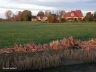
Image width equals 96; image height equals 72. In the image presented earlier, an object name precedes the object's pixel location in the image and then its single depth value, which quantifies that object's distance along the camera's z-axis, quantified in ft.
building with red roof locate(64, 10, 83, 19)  232.38
